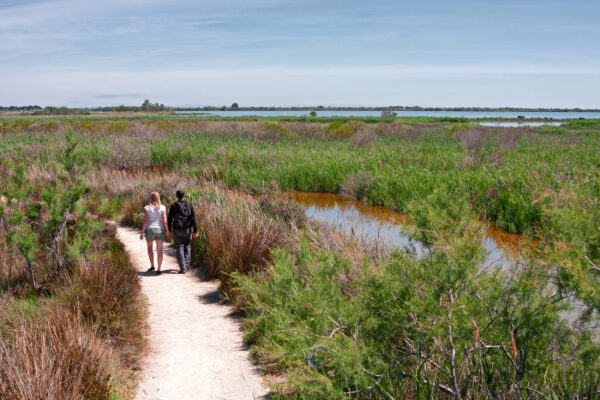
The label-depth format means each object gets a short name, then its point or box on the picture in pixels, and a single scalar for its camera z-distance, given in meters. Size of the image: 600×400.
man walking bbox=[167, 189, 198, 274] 8.16
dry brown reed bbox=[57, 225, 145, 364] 5.23
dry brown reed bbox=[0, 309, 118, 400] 3.63
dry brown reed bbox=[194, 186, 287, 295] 7.67
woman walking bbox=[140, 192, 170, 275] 8.16
